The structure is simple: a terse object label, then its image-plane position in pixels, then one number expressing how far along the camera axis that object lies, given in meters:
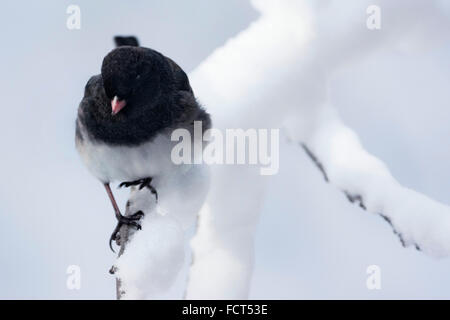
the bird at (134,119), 1.04
